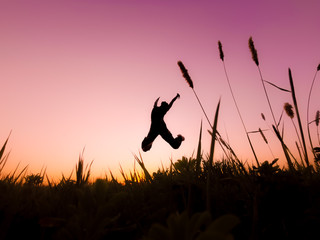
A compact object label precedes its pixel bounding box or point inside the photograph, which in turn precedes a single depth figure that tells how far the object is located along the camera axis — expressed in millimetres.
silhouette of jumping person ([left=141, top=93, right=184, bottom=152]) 4668
